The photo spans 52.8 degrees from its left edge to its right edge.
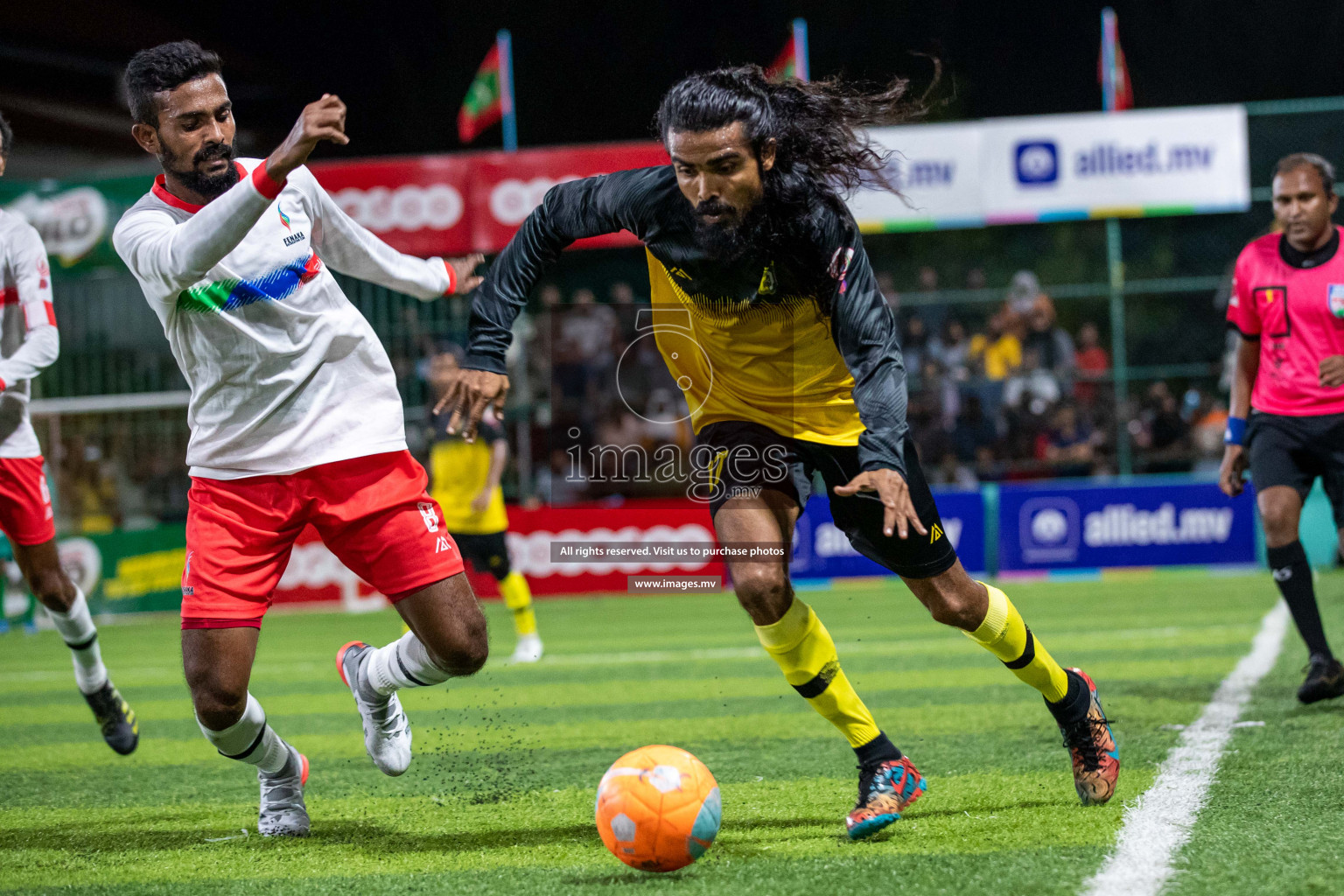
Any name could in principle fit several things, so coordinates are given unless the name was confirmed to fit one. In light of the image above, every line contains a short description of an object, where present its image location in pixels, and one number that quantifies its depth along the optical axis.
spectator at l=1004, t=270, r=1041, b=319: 16.31
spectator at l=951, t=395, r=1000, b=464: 15.72
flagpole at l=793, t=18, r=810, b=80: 17.75
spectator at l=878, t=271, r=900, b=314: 16.39
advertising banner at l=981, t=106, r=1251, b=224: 15.71
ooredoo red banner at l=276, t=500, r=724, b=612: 15.06
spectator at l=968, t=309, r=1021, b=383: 16.17
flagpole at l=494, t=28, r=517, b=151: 18.94
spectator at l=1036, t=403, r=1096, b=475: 15.54
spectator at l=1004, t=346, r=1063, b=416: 15.77
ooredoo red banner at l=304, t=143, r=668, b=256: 15.95
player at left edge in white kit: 5.65
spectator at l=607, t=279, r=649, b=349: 16.62
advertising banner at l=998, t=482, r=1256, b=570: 14.93
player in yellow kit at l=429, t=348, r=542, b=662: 10.02
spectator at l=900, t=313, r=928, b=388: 16.39
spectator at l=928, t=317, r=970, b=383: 16.34
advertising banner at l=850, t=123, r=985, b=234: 15.86
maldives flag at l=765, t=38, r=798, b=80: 17.81
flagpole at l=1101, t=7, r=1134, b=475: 15.58
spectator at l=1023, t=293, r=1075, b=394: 15.84
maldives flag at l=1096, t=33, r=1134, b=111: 19.88
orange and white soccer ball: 3.66
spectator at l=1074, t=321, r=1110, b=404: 15.82
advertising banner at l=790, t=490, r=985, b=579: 15.11
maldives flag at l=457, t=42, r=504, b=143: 19.12
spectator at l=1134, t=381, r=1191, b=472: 15.57
